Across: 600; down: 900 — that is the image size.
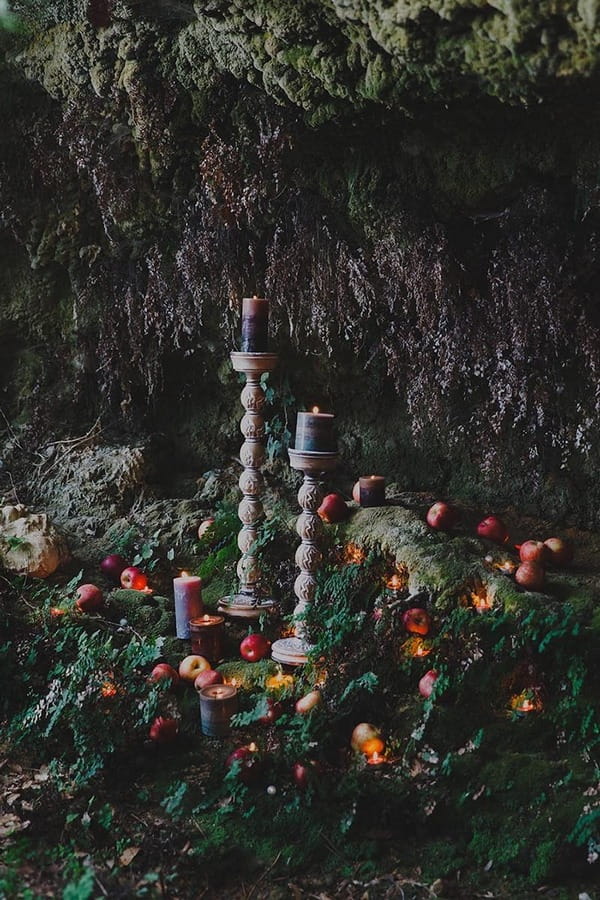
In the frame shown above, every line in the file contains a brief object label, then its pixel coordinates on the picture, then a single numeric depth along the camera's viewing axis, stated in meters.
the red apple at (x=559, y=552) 4.60
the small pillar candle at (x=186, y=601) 4.69
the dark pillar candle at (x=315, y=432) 4.30
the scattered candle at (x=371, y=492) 4.98
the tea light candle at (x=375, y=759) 3.77
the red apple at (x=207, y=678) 4.25
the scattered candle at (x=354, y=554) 4.78
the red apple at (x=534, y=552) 4.52
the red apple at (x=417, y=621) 4.21
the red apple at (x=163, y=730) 3.94
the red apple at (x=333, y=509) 4.93
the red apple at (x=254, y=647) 4.54
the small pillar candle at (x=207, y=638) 4.59
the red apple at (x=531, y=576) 4.28
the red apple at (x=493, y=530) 4.73
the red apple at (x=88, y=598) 4.70
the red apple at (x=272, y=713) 4.05
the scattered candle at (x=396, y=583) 4.61
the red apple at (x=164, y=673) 4.25
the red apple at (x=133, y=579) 5.00
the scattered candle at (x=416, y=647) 4.16
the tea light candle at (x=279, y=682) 4.27
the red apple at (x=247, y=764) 3.67
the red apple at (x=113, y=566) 5.10
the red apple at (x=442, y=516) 4.73
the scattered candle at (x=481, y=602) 4.23
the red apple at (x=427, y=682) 3.94
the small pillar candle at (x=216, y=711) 4.04
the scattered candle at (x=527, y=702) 3.84
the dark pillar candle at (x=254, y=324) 4.73
